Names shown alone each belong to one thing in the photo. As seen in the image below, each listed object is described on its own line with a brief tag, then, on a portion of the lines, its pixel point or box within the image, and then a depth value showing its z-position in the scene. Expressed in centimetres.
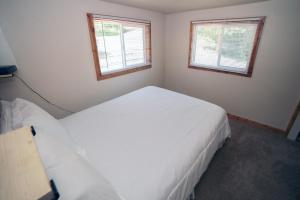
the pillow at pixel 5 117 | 85
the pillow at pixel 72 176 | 59
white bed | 70
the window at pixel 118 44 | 217
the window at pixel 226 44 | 231
